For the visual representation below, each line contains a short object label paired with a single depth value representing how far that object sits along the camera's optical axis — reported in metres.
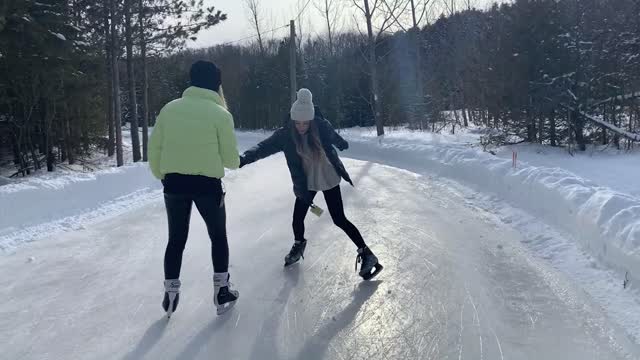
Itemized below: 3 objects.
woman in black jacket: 5.18
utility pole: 30.74
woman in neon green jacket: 4.02
